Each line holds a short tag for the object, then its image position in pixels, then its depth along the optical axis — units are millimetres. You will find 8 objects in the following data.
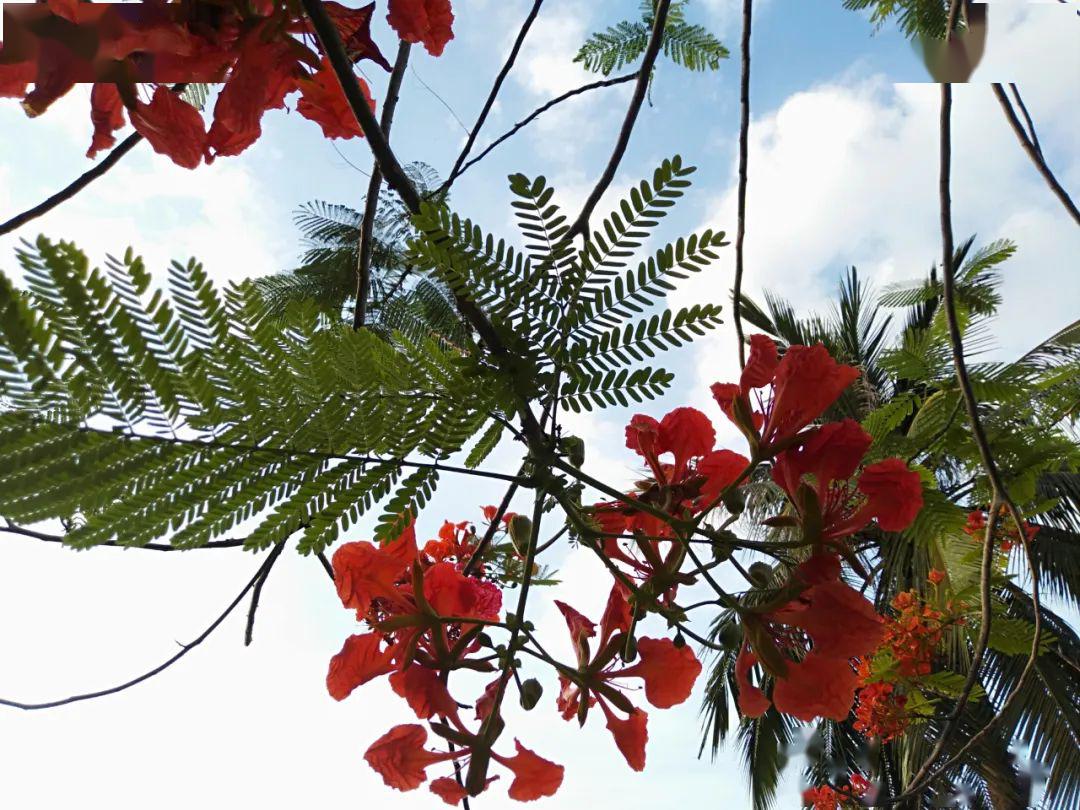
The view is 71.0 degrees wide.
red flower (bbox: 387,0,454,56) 790
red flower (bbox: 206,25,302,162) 649
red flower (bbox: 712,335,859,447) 707
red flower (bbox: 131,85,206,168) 694
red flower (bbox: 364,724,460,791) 719
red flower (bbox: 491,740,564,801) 735
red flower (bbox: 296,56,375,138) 756
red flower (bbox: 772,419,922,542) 685
